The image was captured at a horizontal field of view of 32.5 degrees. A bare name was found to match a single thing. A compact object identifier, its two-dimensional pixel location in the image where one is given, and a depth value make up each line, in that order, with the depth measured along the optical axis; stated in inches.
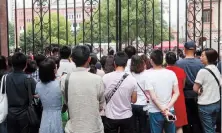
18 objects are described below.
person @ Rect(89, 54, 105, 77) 207.1
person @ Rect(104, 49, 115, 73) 204.2
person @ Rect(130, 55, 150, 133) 208.7
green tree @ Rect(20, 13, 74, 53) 991.1
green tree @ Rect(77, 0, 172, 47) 744.3
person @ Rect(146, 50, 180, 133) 191.4
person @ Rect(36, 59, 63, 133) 170.7
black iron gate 279.7
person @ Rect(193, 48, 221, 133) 203.9
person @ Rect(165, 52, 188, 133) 209.9
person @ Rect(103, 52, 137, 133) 180.6
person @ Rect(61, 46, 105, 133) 153.6
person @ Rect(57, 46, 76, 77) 222.7
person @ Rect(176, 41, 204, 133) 220.7
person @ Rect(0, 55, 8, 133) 190.7
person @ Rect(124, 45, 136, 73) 234.8
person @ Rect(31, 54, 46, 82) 220.1
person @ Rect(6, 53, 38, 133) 186.7
